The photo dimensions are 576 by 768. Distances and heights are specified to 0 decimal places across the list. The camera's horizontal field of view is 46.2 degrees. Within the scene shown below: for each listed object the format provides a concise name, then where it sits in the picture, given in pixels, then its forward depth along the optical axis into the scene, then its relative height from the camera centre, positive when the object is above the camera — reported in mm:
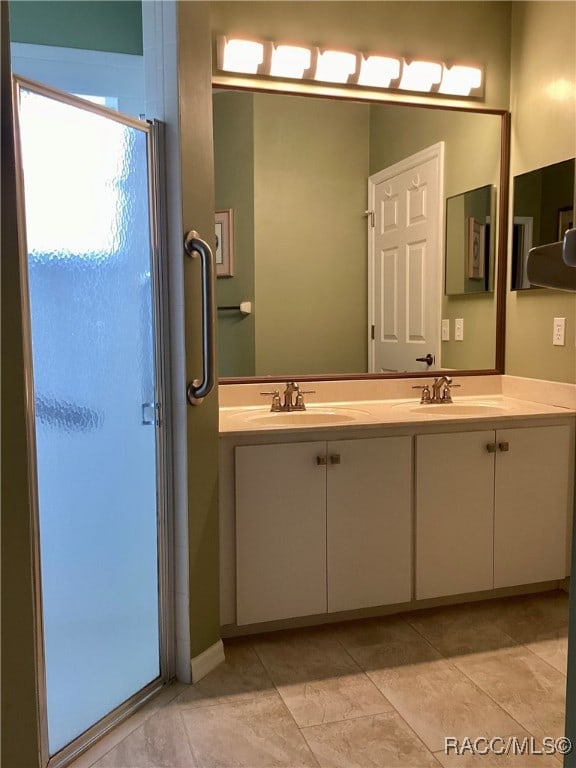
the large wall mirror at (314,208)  2602 +481
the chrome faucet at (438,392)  2846 -271
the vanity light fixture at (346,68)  2541 +1028
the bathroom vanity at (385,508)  2217 -628
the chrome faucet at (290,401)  2607 -279
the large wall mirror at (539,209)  2646 +481
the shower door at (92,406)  1569 -195
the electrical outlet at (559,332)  2669 -19
